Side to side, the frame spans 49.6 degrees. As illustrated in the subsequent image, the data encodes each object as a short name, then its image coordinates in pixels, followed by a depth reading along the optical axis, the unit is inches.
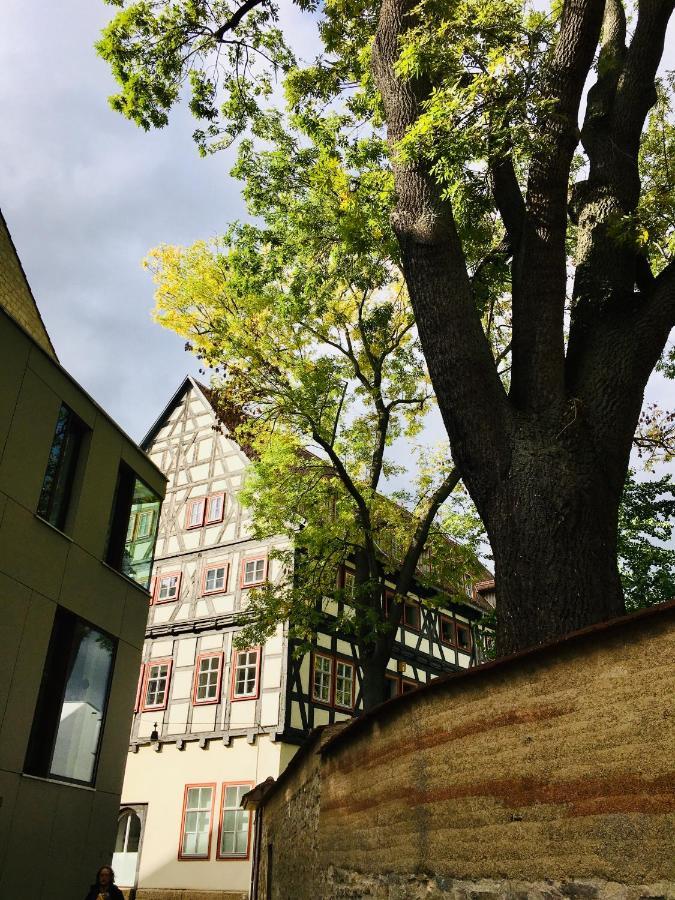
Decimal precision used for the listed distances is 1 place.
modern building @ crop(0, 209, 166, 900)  350.0
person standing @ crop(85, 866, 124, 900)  328.2
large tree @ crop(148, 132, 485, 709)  445.4
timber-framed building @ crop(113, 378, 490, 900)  703.7
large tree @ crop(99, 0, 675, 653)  189.6
